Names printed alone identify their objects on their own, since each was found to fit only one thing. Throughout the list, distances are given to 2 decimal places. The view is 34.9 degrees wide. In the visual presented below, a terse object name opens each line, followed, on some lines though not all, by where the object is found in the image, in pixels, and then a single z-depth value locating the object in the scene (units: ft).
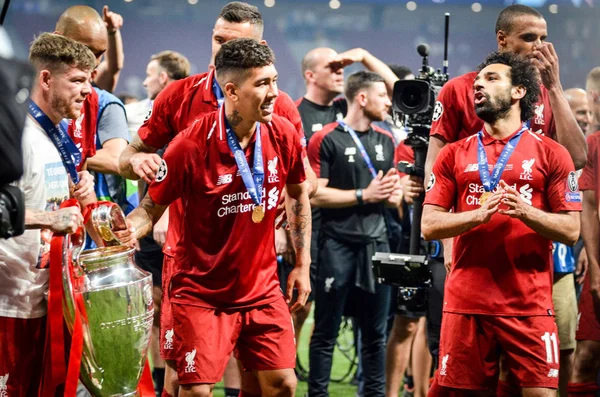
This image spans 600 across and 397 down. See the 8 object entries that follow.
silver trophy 12.94
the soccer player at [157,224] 21.88
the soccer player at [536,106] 17.37
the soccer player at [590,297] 19.34
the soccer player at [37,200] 13.42
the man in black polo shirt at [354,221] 21.80
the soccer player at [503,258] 15.28
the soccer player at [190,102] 16.47
